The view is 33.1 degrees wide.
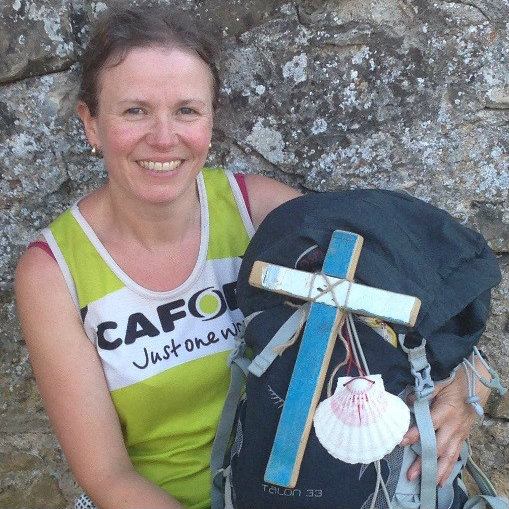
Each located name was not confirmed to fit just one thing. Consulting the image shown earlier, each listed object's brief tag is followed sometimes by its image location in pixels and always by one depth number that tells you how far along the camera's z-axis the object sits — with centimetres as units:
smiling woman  153
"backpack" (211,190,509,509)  132
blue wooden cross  131
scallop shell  128
